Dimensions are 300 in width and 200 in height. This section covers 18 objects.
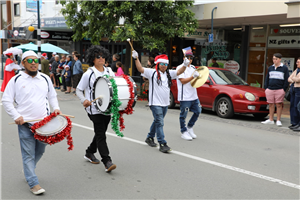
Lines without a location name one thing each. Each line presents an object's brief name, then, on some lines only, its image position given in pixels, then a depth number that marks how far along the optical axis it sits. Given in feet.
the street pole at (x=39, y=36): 55.21
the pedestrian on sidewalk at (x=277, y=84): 30.89
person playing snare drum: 14.02
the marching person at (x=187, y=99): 24.18
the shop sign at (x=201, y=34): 57.20
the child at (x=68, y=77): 55.31
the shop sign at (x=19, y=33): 80.43
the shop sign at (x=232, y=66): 55.82
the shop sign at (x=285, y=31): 47.93
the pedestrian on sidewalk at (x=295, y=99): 29.58
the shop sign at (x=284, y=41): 47.95
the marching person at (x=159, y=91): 21.06
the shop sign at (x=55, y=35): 73.72
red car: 33.42
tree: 43.57
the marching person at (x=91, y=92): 16.87
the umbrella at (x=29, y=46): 60.83
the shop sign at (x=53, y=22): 70.59
